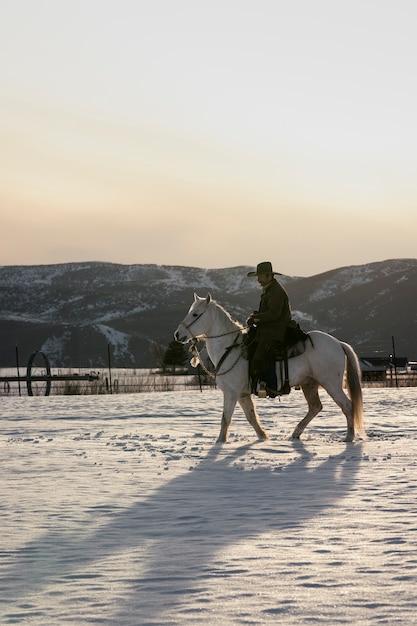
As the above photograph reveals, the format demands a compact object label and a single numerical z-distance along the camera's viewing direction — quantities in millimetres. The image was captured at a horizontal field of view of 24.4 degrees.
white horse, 12664
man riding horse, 12523
